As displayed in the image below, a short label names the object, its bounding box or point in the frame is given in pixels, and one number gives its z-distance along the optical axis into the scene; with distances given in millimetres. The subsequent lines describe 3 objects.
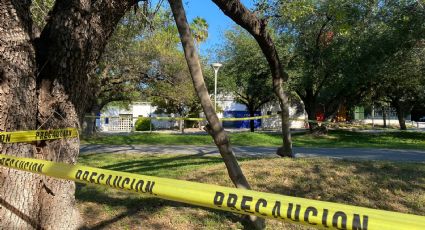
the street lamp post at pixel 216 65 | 20603
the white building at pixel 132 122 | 44838
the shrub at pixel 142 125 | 43781
